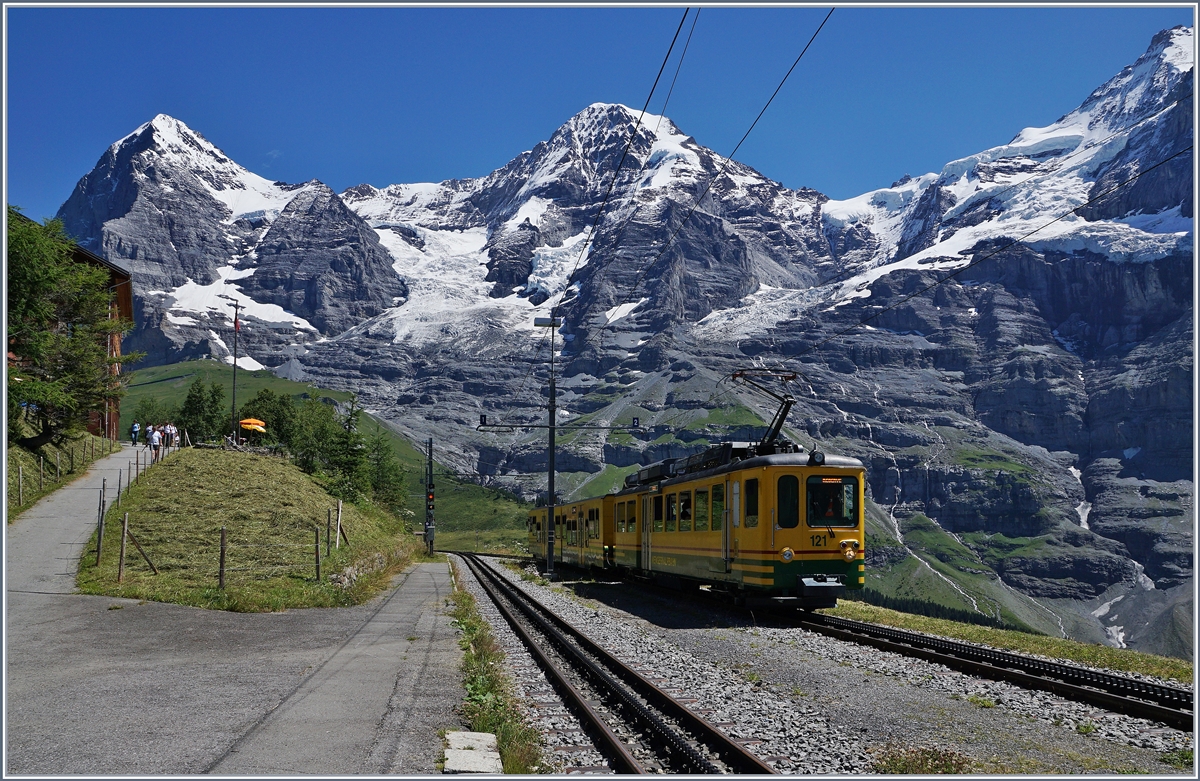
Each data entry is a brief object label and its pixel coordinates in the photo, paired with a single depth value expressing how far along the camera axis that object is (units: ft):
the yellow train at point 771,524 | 63.93
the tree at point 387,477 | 294.25
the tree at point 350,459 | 201.25
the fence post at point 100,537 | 71.09
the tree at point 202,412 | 351.25
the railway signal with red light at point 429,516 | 197.57
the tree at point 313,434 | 186.80
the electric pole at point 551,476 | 126.93
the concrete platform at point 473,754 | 26.32
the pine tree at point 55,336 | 108.17
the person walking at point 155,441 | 154.35
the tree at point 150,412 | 486.47
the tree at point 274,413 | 291.99
